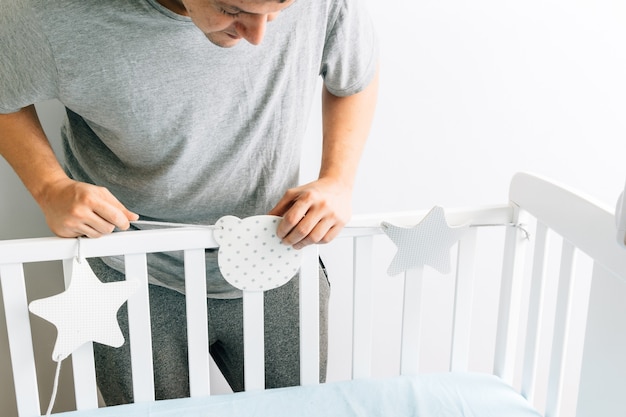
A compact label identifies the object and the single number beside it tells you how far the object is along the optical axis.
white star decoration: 0.80
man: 0.75
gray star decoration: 0.91
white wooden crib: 0.82
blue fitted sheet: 0.90
